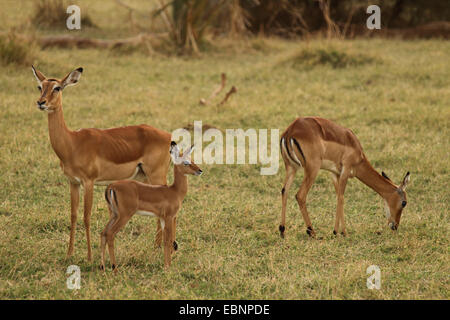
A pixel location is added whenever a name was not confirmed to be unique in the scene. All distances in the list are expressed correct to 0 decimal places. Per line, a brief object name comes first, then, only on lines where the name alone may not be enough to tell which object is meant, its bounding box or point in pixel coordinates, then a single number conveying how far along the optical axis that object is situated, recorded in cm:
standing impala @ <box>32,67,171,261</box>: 907
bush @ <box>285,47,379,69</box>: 2336
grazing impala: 1038
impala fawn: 837
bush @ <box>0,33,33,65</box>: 2081
